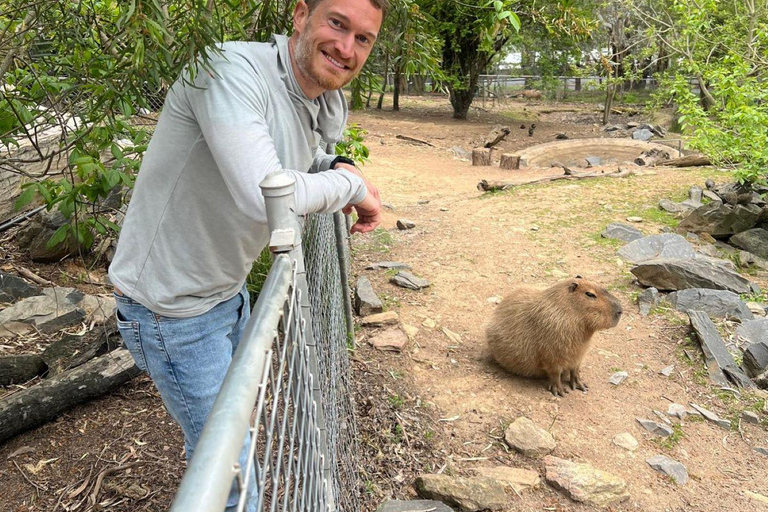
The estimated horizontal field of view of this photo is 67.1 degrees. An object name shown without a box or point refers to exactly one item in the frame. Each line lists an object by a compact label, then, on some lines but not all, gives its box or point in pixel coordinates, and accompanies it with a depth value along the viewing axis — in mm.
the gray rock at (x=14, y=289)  4223
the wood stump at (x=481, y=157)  13402
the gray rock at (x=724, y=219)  7648
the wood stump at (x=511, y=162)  13102
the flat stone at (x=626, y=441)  3713
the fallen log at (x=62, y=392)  2969
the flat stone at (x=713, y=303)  5332
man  1654
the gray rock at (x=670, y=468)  3449
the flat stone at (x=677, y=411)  4047
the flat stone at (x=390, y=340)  4418
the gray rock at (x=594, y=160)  14323
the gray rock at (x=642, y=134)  18158
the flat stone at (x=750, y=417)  4020
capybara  4199
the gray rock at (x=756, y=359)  4539
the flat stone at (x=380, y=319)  4727
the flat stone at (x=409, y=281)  5699
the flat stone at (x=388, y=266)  6176
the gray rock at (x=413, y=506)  2641
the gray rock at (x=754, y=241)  7355
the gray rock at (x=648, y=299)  5492
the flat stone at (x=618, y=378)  4430
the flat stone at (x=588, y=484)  3188
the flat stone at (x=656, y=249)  6652
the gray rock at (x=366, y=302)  4922
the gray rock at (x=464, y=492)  2916
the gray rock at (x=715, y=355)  4410
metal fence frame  610
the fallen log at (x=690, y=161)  11812
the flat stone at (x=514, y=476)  3250
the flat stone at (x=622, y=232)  7277
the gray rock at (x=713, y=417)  3980
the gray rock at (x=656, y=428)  3838
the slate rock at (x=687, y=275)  5648
